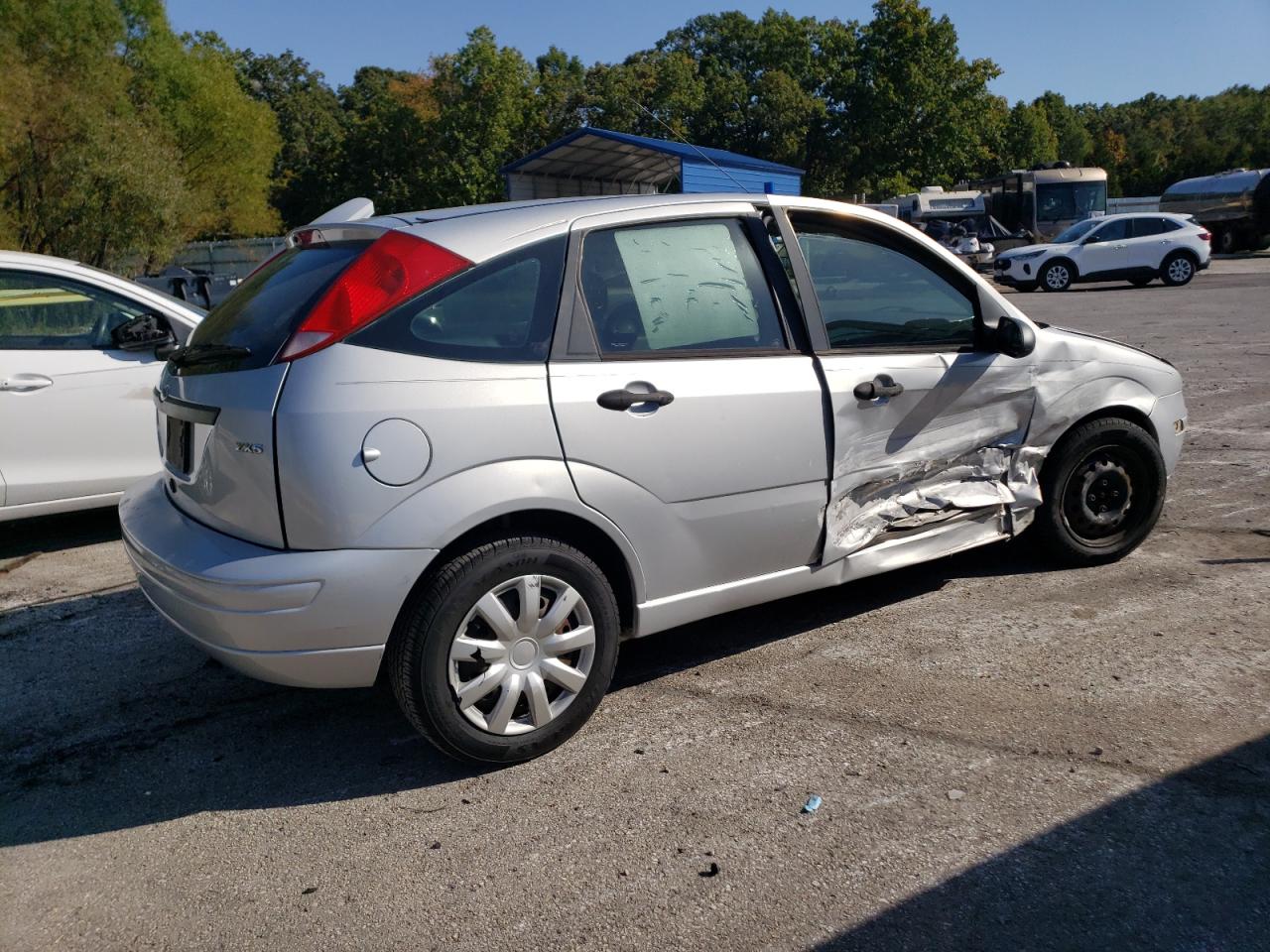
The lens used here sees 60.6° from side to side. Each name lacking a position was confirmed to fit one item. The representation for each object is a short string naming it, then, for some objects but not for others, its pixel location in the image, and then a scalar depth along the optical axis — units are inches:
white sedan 229.3
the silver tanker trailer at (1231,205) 1437.0
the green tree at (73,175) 1006.4
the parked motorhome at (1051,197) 1460.4
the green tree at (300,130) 2674.7
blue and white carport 962.7
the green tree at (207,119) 1593.3
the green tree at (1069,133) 3378.4
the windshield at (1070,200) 1461.6
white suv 973.2
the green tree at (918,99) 2322.8
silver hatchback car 125.3
